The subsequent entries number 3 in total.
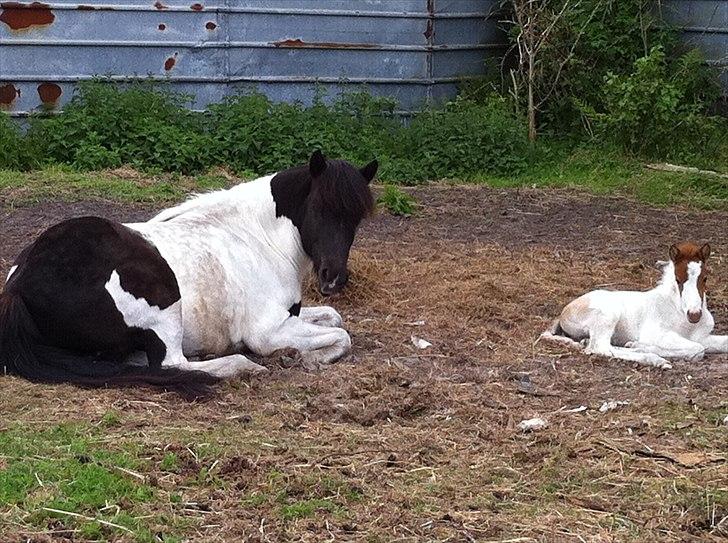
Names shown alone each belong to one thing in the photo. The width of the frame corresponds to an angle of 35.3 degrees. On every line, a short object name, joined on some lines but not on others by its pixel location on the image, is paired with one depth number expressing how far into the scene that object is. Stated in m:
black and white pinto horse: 5.55
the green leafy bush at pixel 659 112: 13.02
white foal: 6.70
